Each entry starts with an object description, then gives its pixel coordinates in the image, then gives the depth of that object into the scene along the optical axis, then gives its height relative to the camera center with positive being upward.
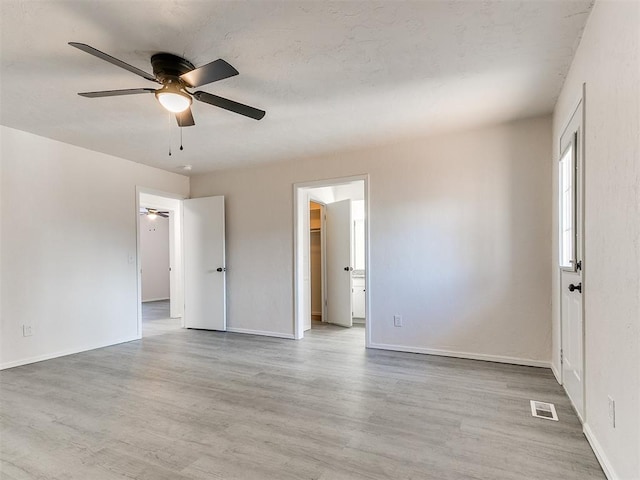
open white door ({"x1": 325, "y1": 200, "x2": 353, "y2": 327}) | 5.48 -0.45
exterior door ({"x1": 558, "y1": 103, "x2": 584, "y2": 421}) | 2.27 -0.21
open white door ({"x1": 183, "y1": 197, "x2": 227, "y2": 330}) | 5.21 -0.44
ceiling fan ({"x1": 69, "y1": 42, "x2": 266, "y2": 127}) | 2.03 +0.94
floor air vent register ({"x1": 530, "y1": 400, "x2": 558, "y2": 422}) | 2.38 -1.27
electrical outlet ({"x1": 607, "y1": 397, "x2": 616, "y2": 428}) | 1.64 -0.87
